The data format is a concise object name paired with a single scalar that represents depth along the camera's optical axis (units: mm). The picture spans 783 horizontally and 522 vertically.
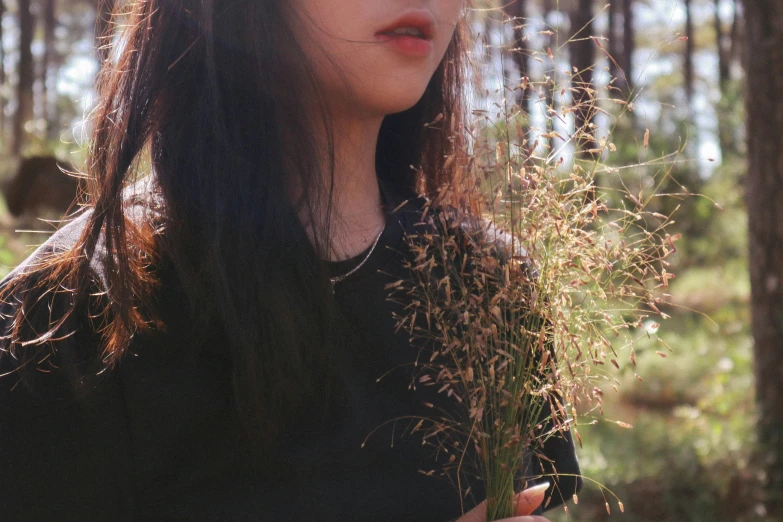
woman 1227
